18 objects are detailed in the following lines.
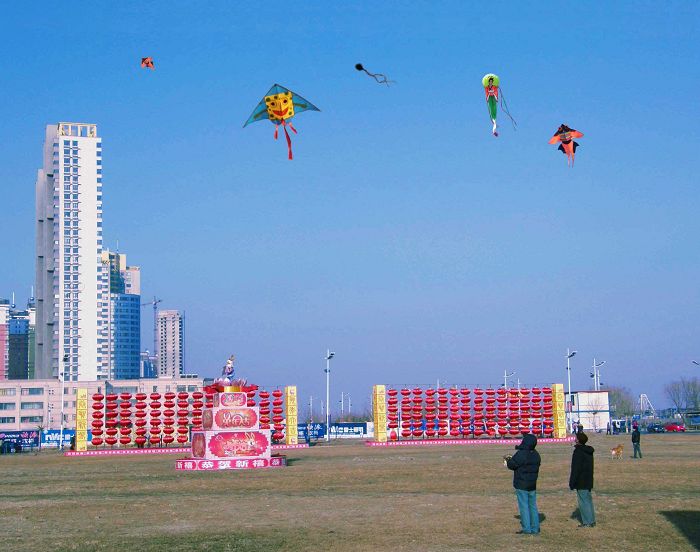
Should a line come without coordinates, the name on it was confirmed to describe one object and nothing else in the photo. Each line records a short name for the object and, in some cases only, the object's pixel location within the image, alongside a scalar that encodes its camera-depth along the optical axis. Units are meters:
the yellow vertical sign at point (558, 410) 68.94
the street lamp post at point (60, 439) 92.90
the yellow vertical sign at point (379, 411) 67.62
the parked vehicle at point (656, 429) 110.14
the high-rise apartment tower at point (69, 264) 176.25
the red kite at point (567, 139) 32.88
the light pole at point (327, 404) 90.12
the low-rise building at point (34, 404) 139.12
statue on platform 43.25
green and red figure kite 29.91
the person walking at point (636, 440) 43.47
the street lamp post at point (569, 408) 97.79
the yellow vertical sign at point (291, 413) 66.25
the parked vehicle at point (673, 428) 114.81
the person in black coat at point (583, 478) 17.94
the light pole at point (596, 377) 132.64
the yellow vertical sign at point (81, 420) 63.89
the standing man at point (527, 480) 17.66
